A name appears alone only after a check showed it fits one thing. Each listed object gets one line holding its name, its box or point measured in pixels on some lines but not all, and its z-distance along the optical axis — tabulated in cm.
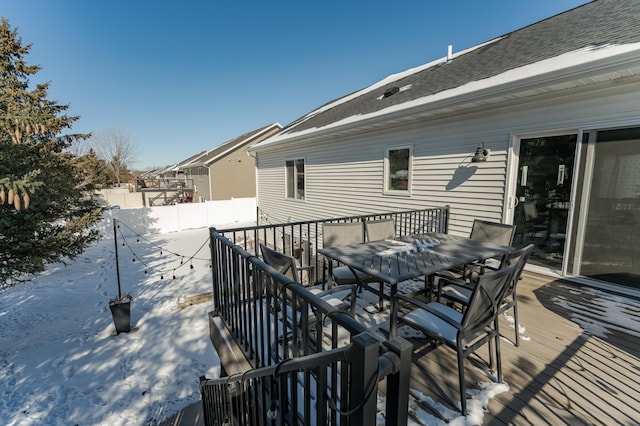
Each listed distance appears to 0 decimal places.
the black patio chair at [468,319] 181
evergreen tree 422
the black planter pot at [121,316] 485
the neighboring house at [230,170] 1717
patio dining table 238
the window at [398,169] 584
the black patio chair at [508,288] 227
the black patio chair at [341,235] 348
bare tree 2697
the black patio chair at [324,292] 229
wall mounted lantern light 449
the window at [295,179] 934
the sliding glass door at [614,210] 339
